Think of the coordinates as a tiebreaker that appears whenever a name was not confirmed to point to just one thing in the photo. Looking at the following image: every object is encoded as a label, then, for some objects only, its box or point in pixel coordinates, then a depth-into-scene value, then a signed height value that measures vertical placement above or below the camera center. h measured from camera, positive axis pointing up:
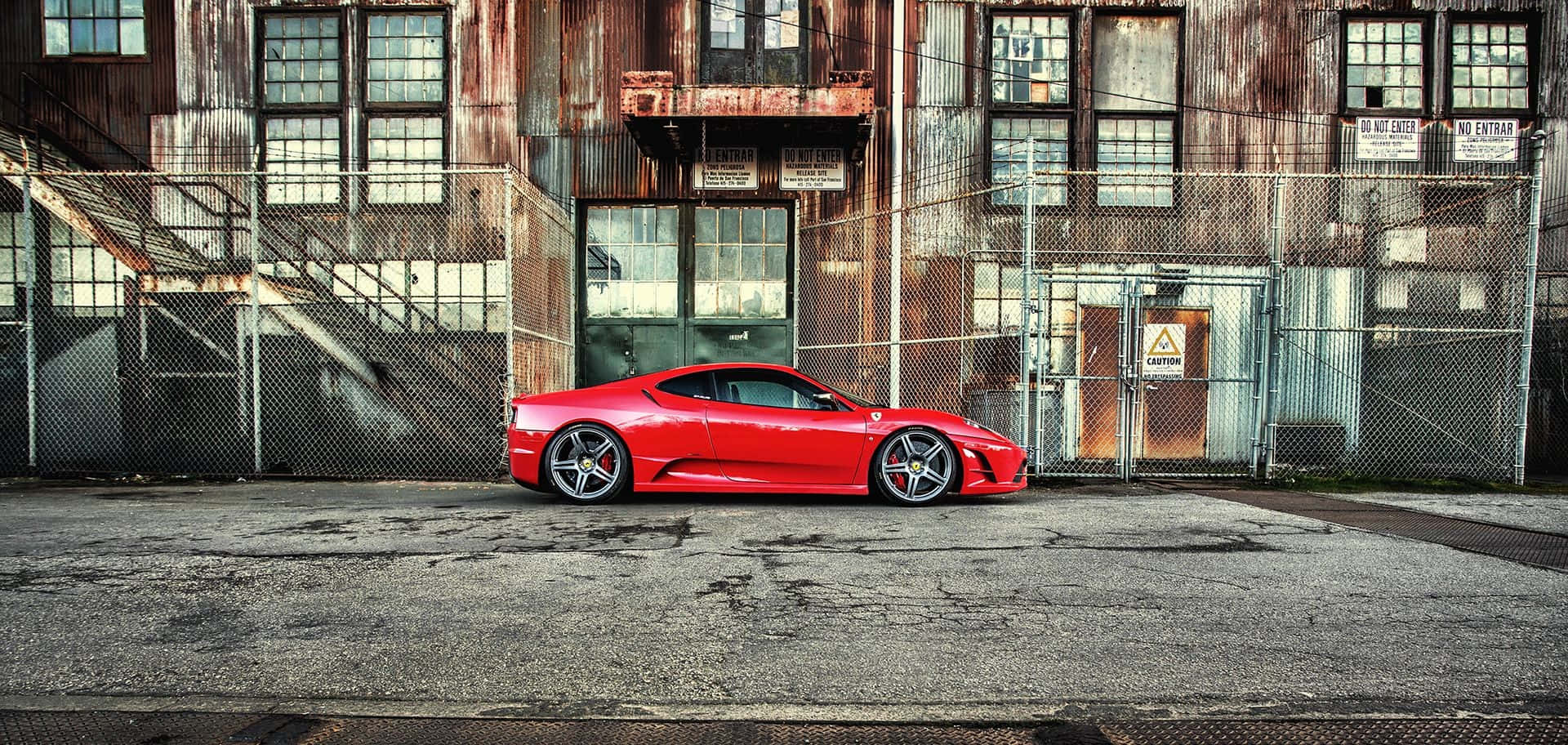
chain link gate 12.02 -0.69
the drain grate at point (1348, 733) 2.78 -1.21
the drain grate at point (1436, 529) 5.88 -1.41
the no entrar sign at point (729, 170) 13.43 +2.38
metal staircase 11.02 +0.65
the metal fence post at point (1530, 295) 9.74 +0.45
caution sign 10.09 -0.20
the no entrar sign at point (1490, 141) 13.33 +2.82
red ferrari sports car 7.79 -0.95
